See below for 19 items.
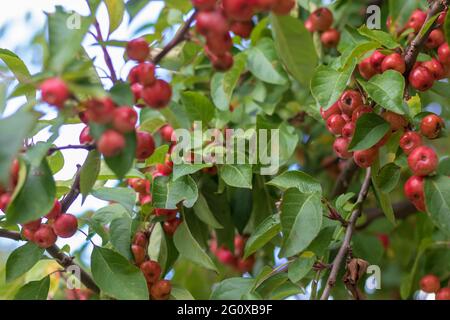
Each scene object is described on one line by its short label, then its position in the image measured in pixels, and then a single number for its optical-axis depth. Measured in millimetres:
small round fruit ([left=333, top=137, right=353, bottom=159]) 1417
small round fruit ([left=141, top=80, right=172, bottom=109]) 1056
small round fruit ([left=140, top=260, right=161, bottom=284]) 1443
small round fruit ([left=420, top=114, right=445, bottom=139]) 1374
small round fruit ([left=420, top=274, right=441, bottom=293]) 1747
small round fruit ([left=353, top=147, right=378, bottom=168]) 1400
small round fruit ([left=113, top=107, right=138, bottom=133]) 964
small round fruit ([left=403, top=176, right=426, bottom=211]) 1358
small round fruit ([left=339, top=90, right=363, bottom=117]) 1408
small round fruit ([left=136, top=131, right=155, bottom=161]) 1129
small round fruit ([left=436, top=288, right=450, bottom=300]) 1663
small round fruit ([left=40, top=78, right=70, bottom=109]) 922
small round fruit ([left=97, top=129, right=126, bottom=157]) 956
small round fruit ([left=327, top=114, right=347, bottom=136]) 1410
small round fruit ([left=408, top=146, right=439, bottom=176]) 1332
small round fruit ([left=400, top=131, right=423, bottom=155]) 1372
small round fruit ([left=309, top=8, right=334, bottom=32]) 1846
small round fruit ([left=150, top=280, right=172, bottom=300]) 1480
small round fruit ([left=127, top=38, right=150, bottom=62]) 1101
